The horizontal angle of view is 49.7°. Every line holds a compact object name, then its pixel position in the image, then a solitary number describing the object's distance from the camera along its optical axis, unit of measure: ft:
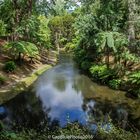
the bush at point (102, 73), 49.65
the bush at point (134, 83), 40.35
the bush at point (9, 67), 51.28
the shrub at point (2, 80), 45.11
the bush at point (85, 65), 66.82
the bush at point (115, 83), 45.37
